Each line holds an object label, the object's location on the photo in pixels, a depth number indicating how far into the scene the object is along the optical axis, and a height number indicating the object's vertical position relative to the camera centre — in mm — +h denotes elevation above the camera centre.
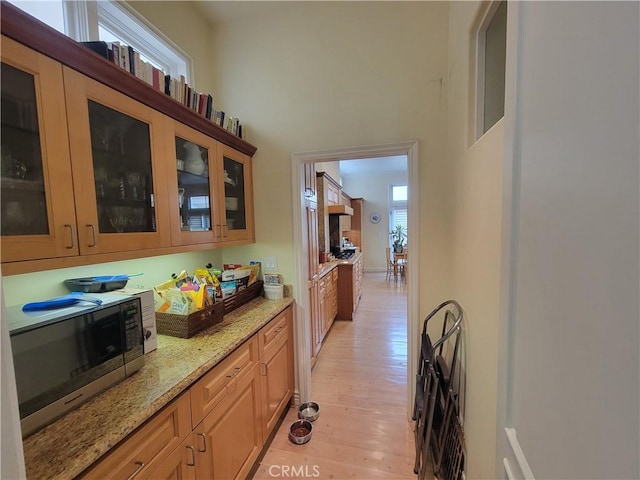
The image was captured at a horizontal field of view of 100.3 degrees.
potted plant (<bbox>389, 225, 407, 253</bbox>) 7566 -377
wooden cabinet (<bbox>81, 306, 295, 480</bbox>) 914 -881
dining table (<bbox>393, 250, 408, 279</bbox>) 6875 -1080
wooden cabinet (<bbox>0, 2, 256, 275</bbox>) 847 +294
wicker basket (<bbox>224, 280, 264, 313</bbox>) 1855 -524
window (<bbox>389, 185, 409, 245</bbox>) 8039 +519
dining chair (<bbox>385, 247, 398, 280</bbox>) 6864 -1153
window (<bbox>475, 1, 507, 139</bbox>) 1170 +744
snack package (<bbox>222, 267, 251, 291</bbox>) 1996 -374
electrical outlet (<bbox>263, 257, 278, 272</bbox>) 2281 -322
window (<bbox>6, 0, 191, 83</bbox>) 1323 +1196
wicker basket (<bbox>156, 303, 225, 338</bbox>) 1466 -531
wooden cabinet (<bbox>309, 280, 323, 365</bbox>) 2826 -1058
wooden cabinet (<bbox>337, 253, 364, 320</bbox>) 4237 -1068
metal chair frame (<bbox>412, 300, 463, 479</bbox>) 1473 -1041
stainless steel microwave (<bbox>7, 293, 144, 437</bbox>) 807 -430
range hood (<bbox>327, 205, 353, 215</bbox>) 4602 +273
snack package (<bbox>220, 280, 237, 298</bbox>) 1872 -432
